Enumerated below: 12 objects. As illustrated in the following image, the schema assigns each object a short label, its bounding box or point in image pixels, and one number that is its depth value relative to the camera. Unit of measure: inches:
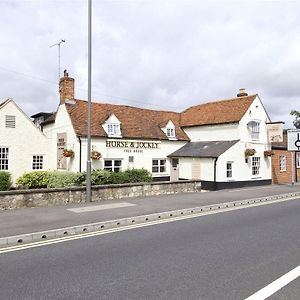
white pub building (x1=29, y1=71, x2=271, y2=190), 975.0
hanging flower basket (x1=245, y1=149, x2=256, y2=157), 1039.0
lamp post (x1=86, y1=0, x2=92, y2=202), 600.0
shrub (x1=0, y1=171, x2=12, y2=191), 810.8
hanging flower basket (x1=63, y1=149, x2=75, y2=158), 921.8
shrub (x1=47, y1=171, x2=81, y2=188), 704.4
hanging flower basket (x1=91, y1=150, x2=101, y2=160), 919.0
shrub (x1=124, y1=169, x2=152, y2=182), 867.4
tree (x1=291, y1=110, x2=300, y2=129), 1993.7
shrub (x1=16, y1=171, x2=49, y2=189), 866.6
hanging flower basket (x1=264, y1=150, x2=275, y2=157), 1123.9
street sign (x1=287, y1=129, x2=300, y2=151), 1064.3
